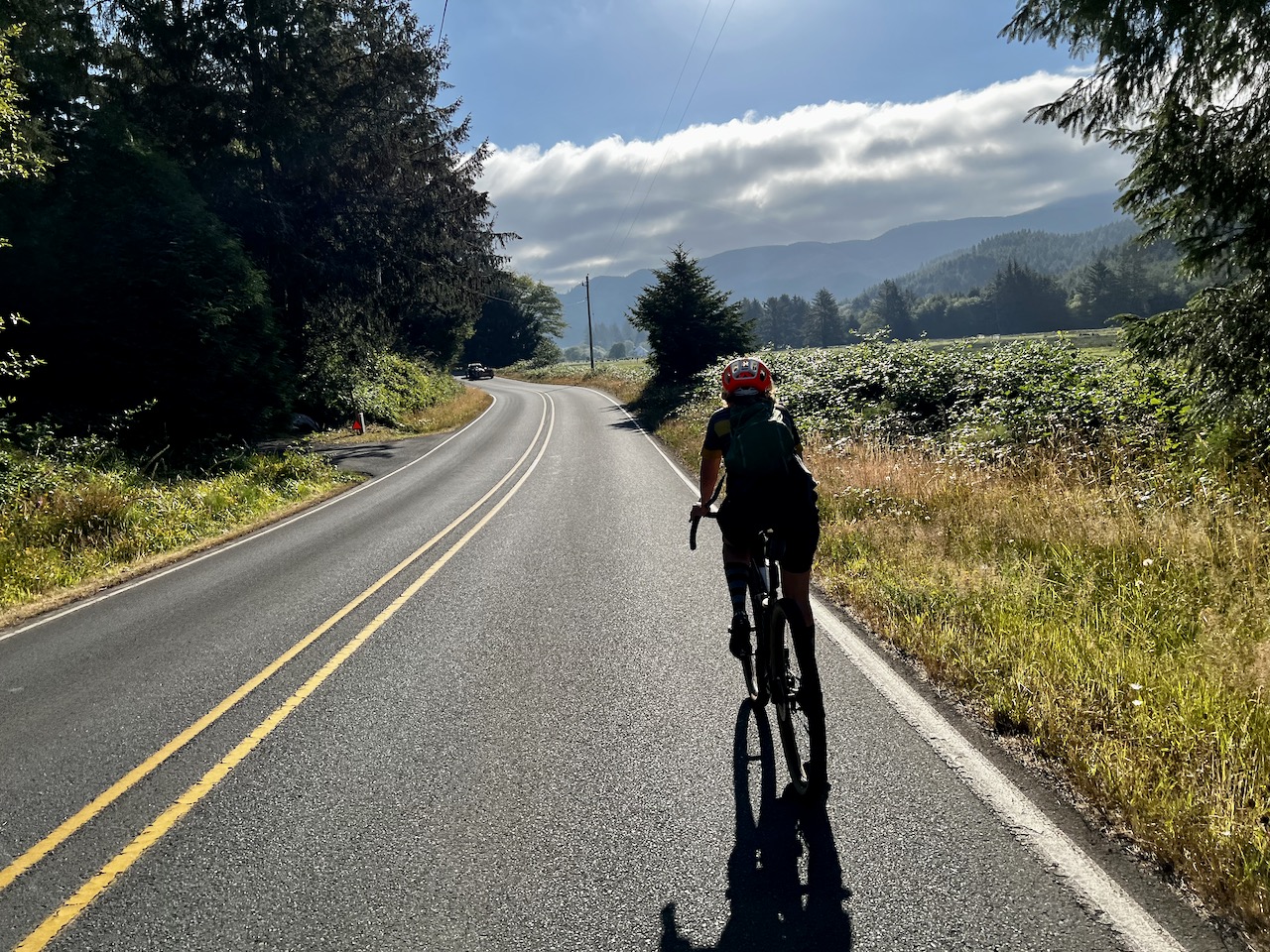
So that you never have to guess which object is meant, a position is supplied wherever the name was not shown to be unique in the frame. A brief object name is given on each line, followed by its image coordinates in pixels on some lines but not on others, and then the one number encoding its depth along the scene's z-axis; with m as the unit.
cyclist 3.58
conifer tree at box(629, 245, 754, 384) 34.81
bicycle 3.57
